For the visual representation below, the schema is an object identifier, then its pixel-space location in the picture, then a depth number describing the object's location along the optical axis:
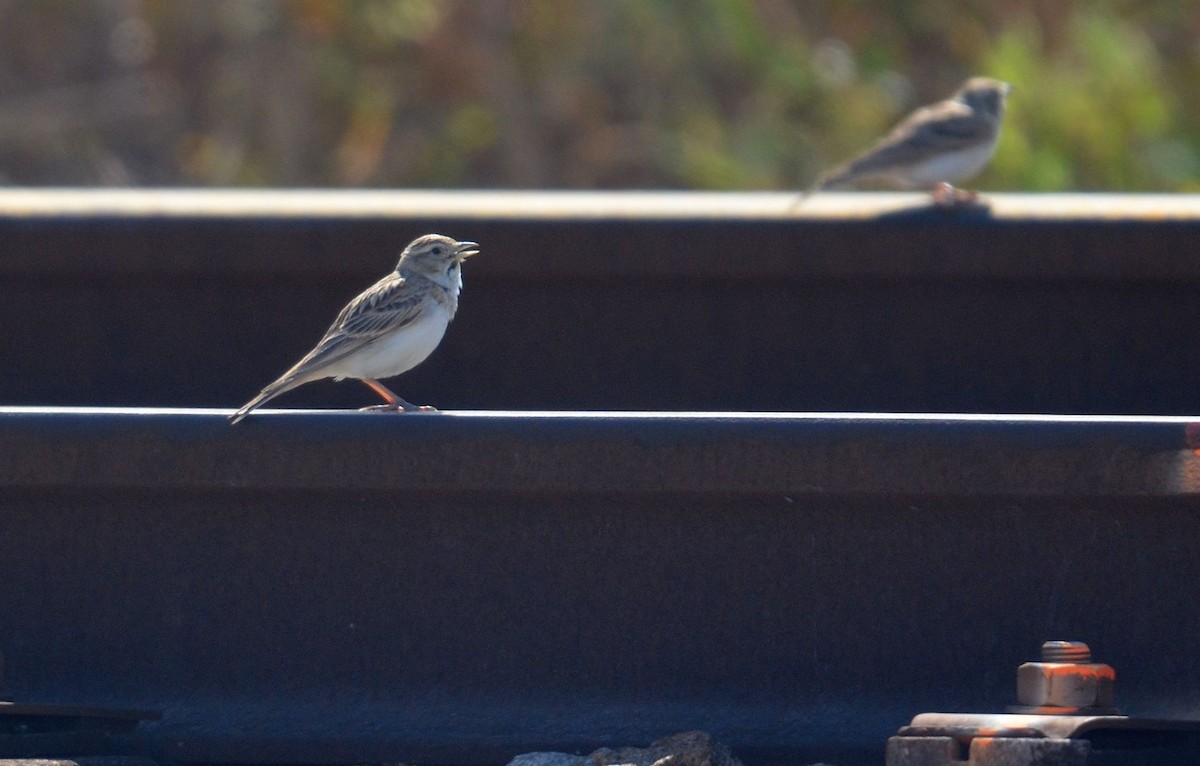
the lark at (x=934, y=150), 15.73
